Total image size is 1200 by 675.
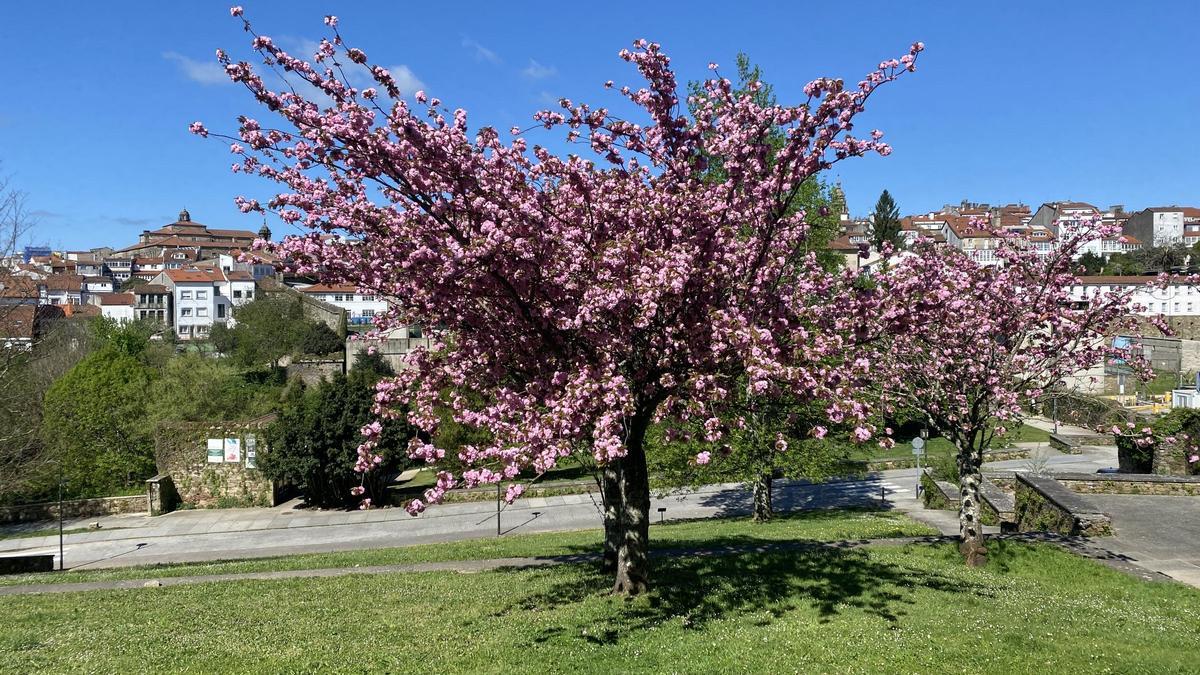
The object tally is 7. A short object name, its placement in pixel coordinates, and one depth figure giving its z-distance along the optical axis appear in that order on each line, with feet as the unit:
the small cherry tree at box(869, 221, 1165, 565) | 46.96
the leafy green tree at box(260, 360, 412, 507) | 112.16
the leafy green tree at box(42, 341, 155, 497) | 136.46
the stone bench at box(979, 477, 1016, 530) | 74.33
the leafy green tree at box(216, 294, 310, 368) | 257.14
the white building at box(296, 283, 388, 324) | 364.99
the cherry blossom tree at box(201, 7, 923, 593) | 31.63
